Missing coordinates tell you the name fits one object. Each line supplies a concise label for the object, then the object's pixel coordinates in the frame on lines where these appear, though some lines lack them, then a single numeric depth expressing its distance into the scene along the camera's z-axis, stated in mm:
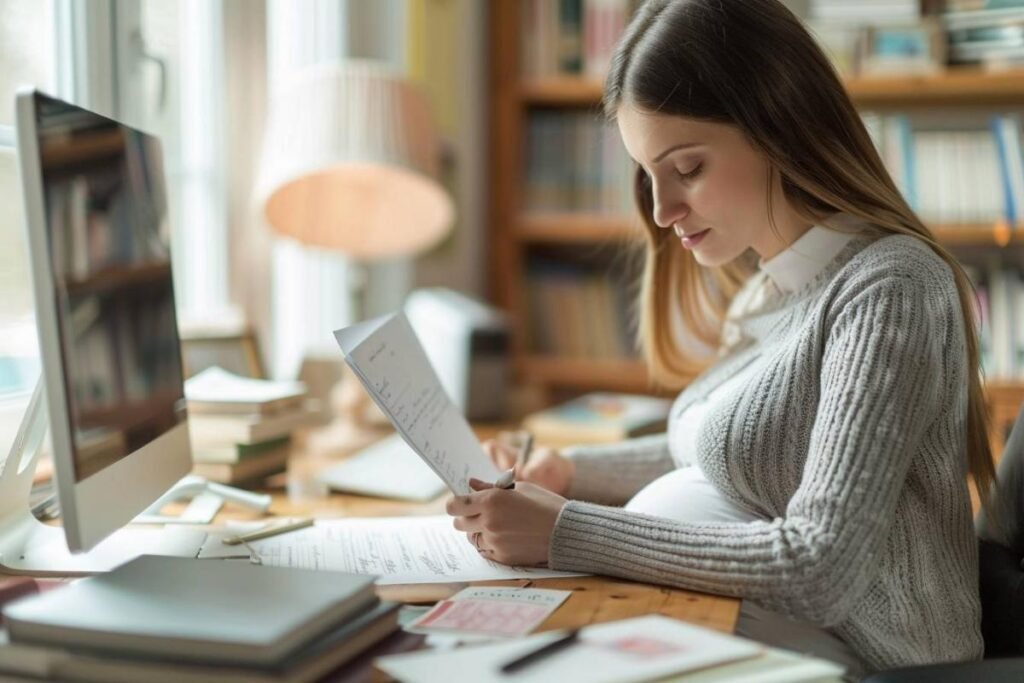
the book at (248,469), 1409
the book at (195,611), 679
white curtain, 2307
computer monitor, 791
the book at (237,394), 1452
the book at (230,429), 1424
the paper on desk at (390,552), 998
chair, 1075
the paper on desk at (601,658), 688
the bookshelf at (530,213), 2646
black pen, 701
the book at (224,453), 1414
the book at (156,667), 674
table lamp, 1729
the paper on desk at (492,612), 829
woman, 897
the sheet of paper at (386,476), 1426
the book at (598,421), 1863
